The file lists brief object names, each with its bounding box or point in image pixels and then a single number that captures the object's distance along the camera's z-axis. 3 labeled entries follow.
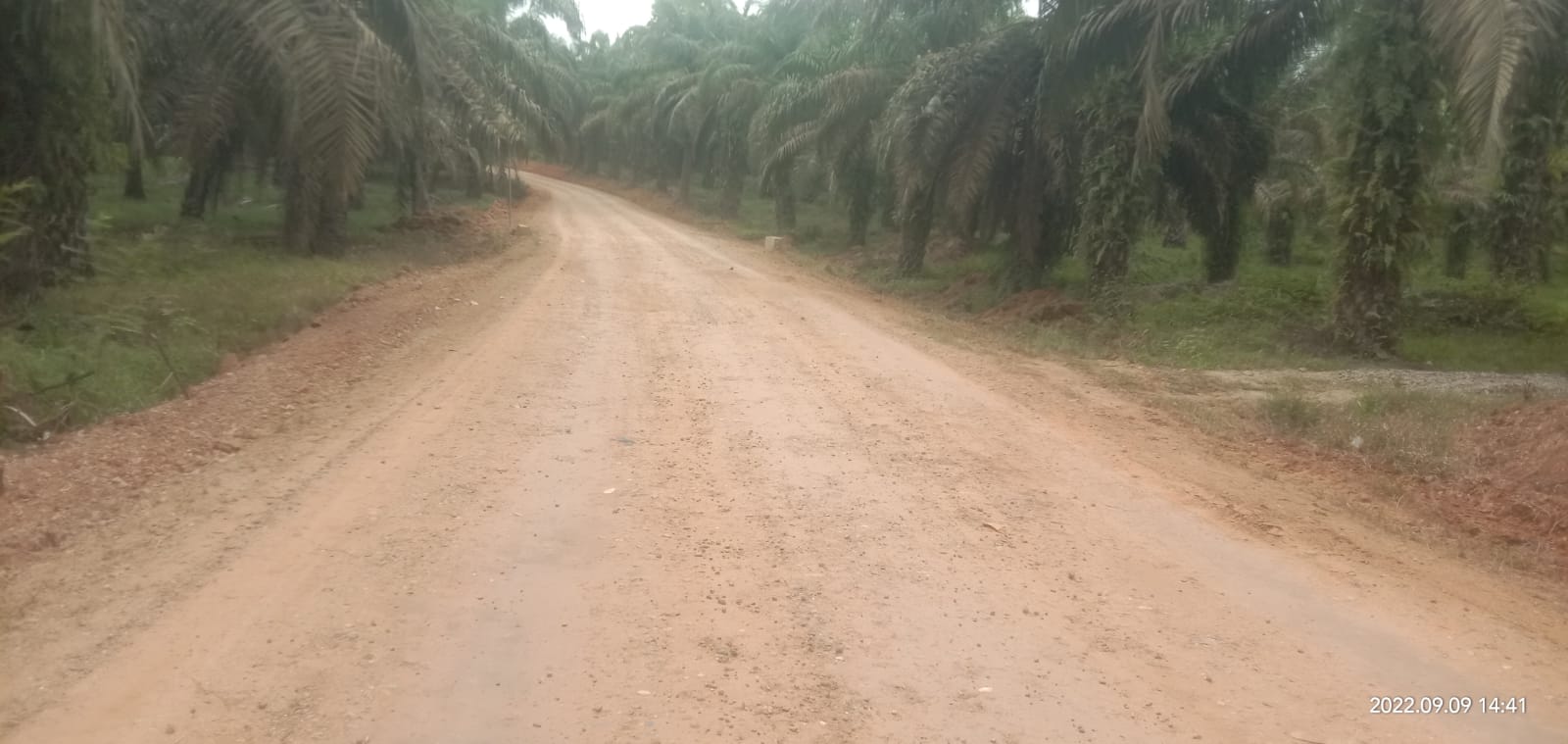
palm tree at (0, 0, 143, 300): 11.43
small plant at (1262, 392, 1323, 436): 10.16
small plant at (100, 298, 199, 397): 10.88
